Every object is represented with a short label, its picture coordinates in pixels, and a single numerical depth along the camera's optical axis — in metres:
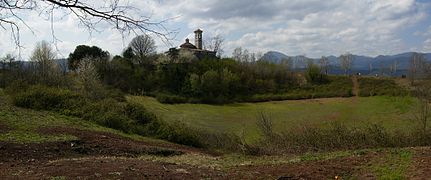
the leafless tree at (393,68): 131.98
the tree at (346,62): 131.38
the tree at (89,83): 37.73
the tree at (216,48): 107.94
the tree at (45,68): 39.75
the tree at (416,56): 82.12
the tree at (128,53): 81.89
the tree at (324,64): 112.49
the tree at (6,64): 45.72
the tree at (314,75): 102.81
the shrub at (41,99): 29.14
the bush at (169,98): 75.29
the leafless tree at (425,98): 29.71
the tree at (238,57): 112.71
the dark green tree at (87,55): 69.46
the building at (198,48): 102.24
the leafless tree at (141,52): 82.88
